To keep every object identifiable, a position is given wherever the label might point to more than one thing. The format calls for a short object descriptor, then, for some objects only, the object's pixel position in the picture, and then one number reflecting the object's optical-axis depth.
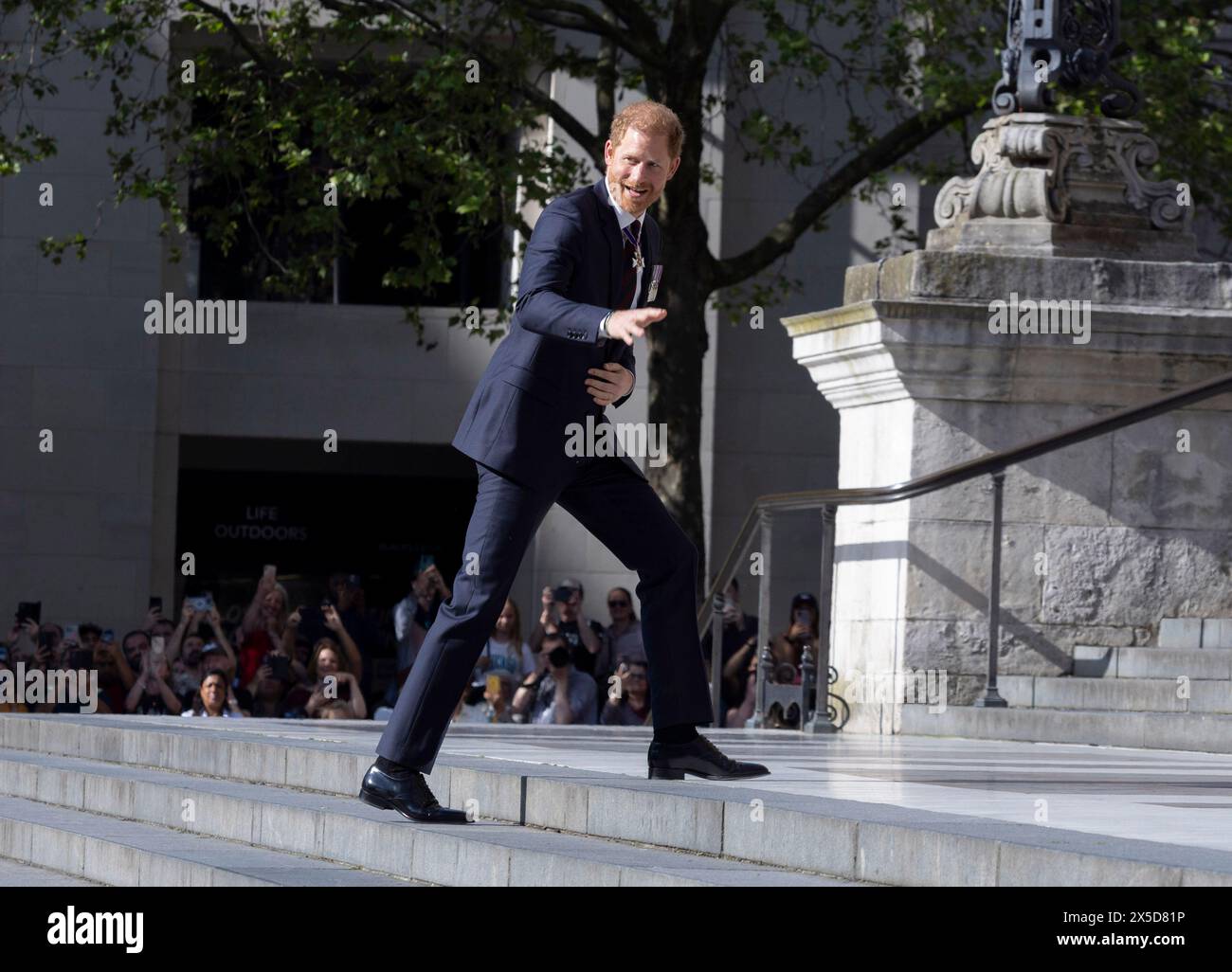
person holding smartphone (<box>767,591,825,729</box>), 12.13
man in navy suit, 5.91
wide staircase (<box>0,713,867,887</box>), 5.54
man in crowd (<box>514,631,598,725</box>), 13.83
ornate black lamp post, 11.45
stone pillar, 10.96
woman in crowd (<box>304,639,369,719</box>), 14.16
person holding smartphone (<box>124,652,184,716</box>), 15.23
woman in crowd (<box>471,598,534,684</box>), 15.15
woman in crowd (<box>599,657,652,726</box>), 13.80
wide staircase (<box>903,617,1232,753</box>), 9.75
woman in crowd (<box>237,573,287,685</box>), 16.20
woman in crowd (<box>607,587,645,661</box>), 15.77
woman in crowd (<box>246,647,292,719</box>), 14.95
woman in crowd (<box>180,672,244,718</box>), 14.18
